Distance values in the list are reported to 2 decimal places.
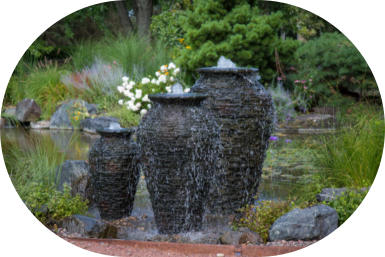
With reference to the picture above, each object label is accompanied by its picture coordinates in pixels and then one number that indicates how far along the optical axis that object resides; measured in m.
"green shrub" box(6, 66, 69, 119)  5.80
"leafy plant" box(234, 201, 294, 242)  3.81
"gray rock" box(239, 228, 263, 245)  3.58
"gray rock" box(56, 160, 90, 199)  4.53
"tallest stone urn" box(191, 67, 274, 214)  4.09
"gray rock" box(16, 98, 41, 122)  6.23
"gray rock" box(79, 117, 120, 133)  7.70
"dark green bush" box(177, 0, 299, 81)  6.24
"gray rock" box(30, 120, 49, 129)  6.97
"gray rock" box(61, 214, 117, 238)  3.75
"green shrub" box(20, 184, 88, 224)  4.05
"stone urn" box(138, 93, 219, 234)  3.52
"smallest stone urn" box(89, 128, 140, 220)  4.08
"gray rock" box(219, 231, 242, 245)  3.58
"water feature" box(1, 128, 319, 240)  4.10
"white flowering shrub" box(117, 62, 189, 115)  6.81
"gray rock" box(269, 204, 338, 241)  3.53
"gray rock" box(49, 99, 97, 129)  7.64
